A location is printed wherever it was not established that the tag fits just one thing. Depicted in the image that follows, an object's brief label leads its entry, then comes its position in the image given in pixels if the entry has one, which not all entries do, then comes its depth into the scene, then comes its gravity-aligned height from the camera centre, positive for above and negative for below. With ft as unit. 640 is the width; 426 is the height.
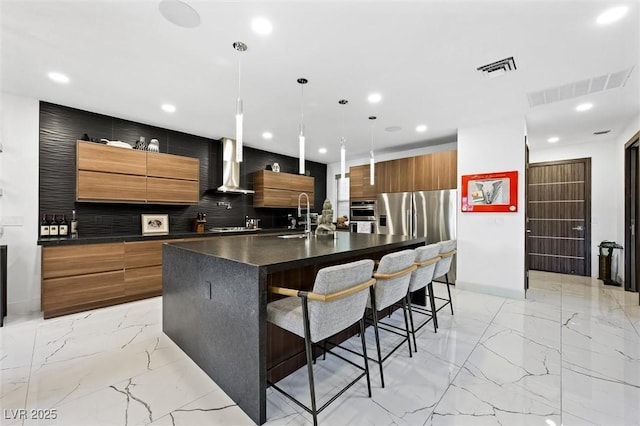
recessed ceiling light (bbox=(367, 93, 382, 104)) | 10.39 +4.60
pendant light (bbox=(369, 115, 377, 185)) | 11.11 +4.58
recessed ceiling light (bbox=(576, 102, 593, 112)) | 11.03 +4.56
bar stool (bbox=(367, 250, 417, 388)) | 6.15 -1.53
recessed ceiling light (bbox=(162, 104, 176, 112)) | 11.39 +4.57
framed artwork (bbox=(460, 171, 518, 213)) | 12.55 +1.14
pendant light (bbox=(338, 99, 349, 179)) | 9.67 +2.06
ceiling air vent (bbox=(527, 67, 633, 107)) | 8.86 +4.56
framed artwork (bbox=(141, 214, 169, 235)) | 13.46 -0.50
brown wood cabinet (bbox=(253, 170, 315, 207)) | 17.80 +1.85
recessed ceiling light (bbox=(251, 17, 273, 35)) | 6.40 +4.57
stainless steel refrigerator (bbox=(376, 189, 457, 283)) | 14.67 +0.09
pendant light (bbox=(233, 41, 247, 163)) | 6.43 +2.32
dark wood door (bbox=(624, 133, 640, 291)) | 13.05 +0.15
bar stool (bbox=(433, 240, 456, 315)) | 8.79 -1.36
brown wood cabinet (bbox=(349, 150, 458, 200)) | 15.19 +2.51
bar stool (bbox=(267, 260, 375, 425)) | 4.64 -1.68
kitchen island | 4.99 -1.86
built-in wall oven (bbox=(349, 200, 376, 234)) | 18.45 -0.05
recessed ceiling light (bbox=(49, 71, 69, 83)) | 8.89 +4.56
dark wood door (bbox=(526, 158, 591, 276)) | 16.58 +0.03
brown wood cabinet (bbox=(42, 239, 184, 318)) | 9.85 -2.44
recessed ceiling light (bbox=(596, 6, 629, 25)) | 6.05 +4.61
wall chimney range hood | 16.03 +2.80
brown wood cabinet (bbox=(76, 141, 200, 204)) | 11.27 +1.75
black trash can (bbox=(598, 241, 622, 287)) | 14.75 -2.36
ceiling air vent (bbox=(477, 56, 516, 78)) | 8.09 +4.58
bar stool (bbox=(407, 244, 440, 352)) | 7.59 -1.50
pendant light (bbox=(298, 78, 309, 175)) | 8.25 +4.55
